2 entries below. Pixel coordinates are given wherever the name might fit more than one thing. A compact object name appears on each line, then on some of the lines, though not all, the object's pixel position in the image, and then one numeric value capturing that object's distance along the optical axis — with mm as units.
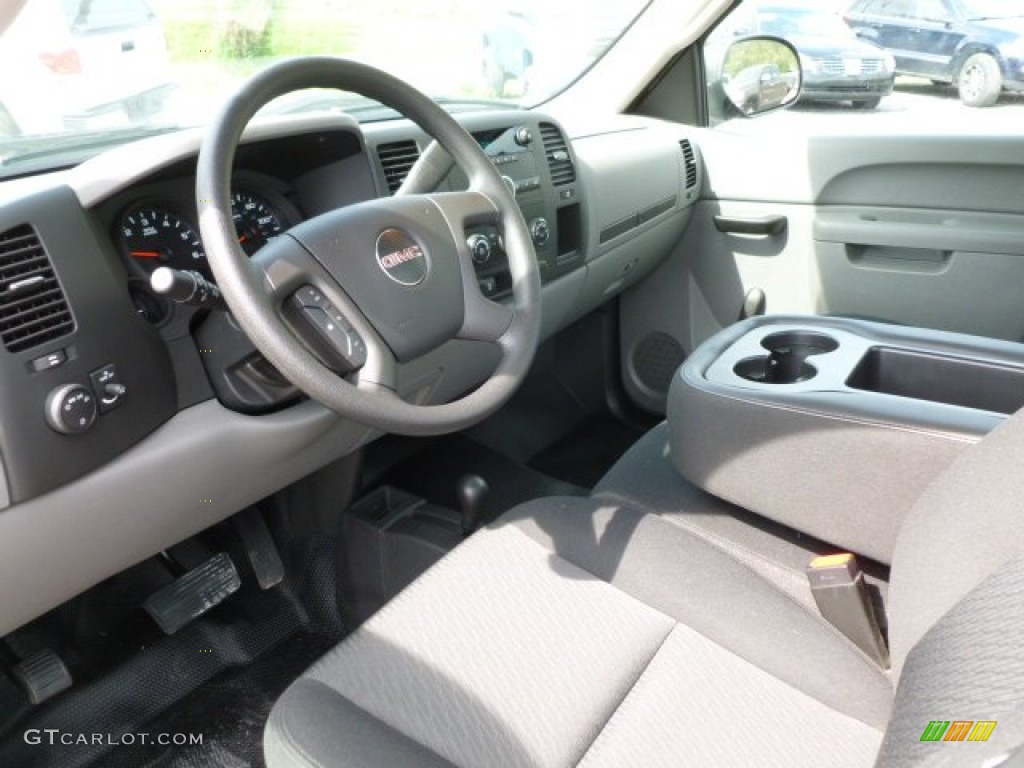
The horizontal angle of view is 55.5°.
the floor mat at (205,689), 1627
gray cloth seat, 919
